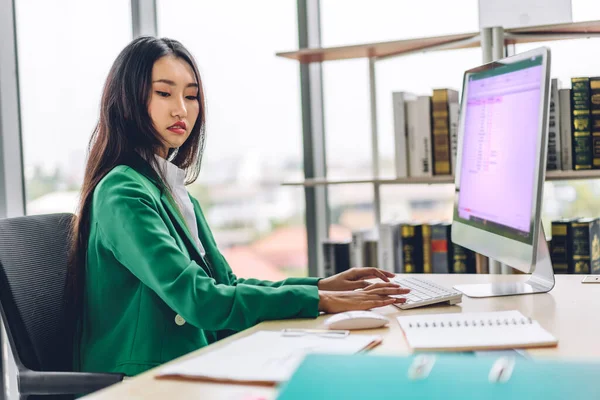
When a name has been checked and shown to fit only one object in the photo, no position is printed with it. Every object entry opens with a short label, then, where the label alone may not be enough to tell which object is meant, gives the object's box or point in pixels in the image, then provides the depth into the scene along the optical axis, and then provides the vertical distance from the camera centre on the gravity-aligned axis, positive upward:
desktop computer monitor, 1.41 -0.02
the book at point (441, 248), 2.56 -0.30
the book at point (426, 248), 2.60 -0.31
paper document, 1.02 -0.28
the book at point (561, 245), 2.35 -0.29
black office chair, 1.40 -0.26
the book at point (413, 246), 2.62 -0.30
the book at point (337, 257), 2.79 -0.35
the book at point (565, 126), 2.36 +0.08
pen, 1.24 -0.28
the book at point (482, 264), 2.51 -0.36
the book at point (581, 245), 2.31 -0.28
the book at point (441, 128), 2.56 +0.10
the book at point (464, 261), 2.54 -0.35
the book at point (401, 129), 2.63 +0.10
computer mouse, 1.31 -0.27
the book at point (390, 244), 2.65 -0.29
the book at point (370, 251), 2.77 -0.33
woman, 1.41 -0.17
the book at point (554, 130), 2.36 +0.07
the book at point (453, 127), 2.55 +0.10
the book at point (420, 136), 2.59 +0.07
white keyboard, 1.52 -0.28
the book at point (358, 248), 2.78 -0.32
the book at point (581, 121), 2.33 +0.09
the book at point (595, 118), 2.33 +0.10
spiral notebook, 1.14 -0.28
